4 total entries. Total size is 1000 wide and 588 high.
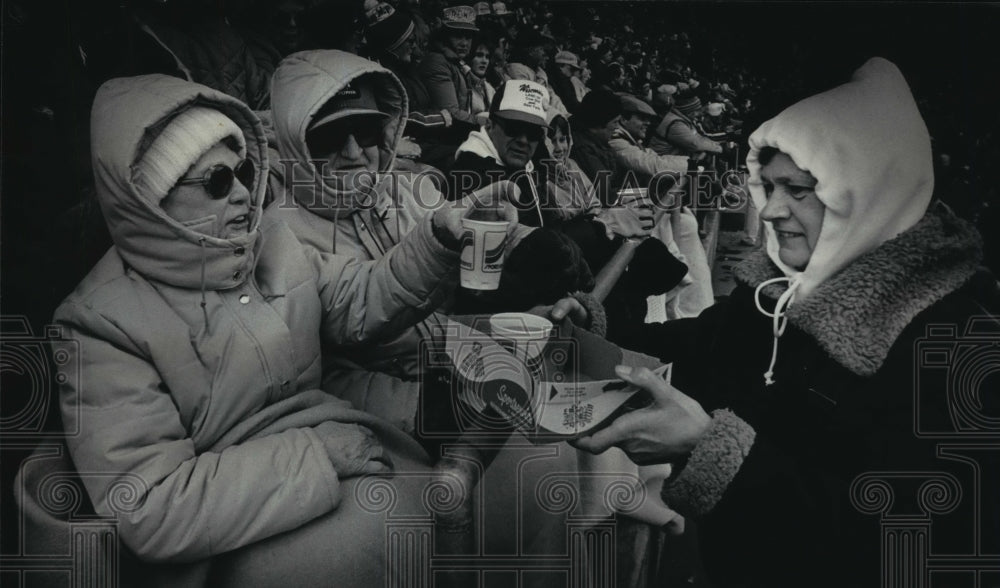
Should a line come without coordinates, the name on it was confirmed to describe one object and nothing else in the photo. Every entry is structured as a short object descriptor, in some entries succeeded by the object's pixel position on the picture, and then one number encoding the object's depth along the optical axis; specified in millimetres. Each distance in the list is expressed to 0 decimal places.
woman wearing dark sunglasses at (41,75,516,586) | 2928
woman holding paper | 2799
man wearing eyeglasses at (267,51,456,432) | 3443
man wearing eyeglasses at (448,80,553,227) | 3773
